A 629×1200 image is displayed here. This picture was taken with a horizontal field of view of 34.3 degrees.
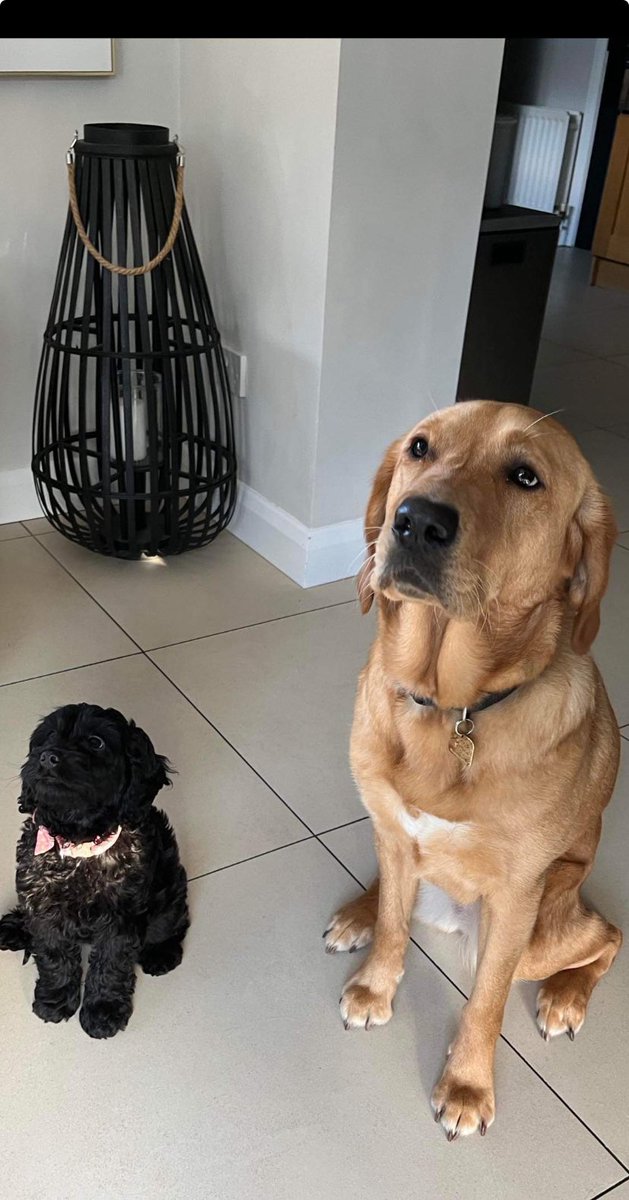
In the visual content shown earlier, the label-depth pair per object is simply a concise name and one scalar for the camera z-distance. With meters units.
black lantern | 2.23
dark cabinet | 3.09
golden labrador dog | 1.08
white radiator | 6.17
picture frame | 2.27
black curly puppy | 1.27
